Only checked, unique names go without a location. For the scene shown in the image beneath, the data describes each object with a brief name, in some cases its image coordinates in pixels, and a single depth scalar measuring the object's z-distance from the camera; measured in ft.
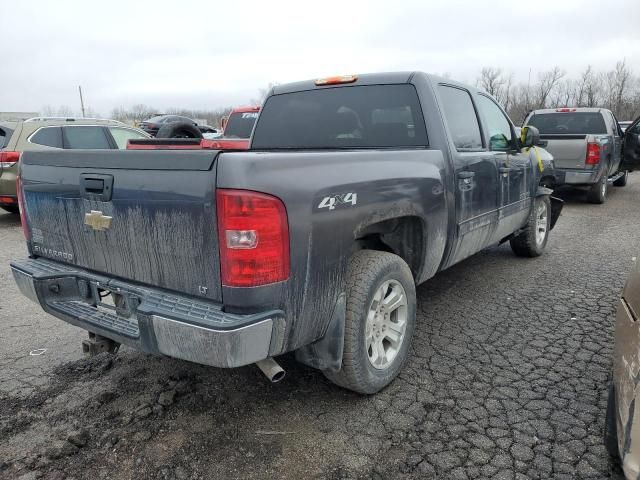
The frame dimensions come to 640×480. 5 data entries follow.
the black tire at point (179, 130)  24.86
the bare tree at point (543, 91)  184.34
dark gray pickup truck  7.04
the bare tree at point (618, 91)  164.45
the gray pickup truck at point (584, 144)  31.53
